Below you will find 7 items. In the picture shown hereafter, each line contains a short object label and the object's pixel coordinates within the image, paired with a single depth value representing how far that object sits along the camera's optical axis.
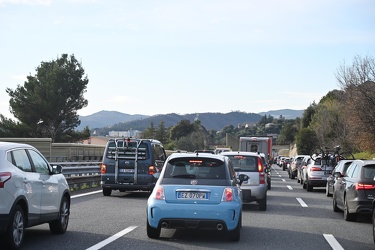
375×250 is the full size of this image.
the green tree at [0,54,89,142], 66.50
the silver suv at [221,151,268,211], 17.64
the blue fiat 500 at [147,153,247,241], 11.11
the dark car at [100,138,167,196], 21.56
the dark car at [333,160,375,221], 14.69
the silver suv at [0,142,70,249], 9.32
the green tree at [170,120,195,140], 163.12
